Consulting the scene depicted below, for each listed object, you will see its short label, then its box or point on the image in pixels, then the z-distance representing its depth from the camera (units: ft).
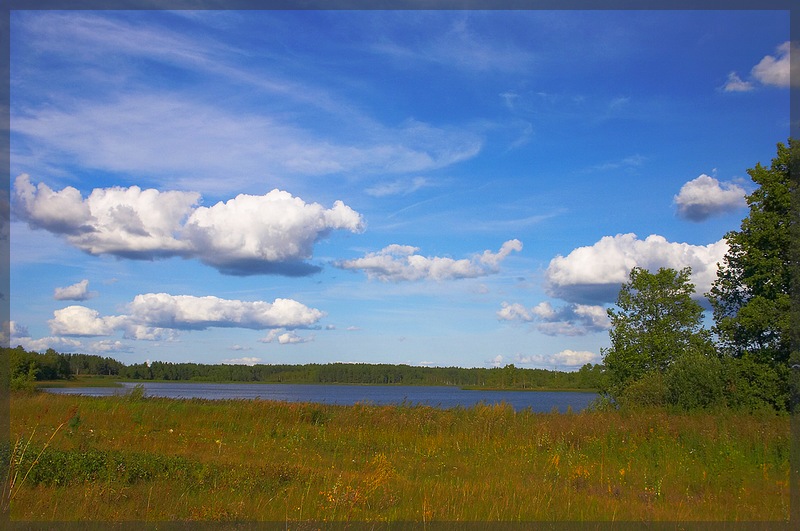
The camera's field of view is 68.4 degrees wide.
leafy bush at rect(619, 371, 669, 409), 71.00
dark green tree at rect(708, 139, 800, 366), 81.56
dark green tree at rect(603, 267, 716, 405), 126.41
